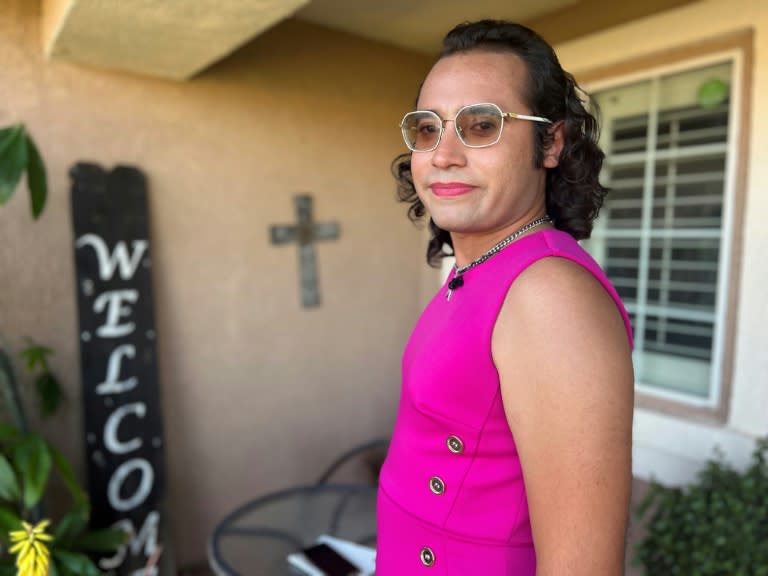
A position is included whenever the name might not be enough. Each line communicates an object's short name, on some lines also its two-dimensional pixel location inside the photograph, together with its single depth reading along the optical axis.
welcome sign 2.77
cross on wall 3.53
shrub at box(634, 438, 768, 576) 2.04
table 2.28
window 2.83
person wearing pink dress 0.75
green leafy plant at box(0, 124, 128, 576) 1.96
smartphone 2.06
